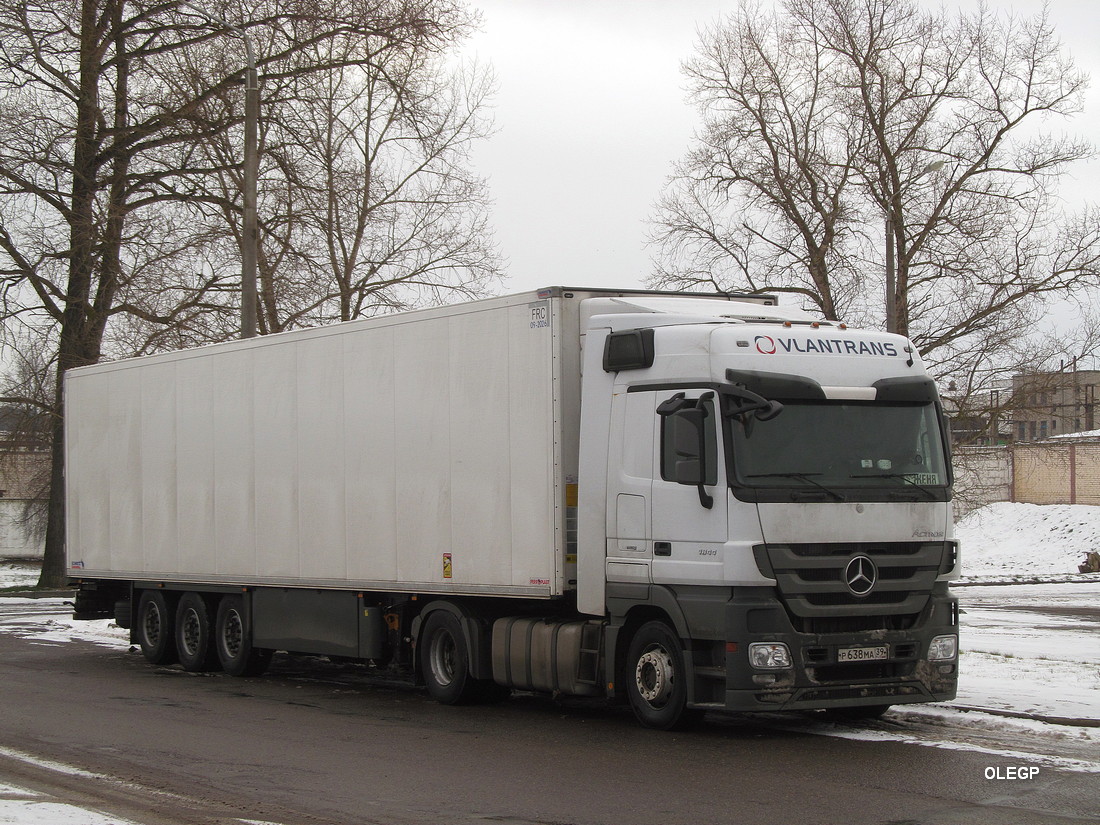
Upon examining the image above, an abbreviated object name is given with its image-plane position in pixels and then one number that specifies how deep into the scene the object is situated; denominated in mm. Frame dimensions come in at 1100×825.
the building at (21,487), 32188
